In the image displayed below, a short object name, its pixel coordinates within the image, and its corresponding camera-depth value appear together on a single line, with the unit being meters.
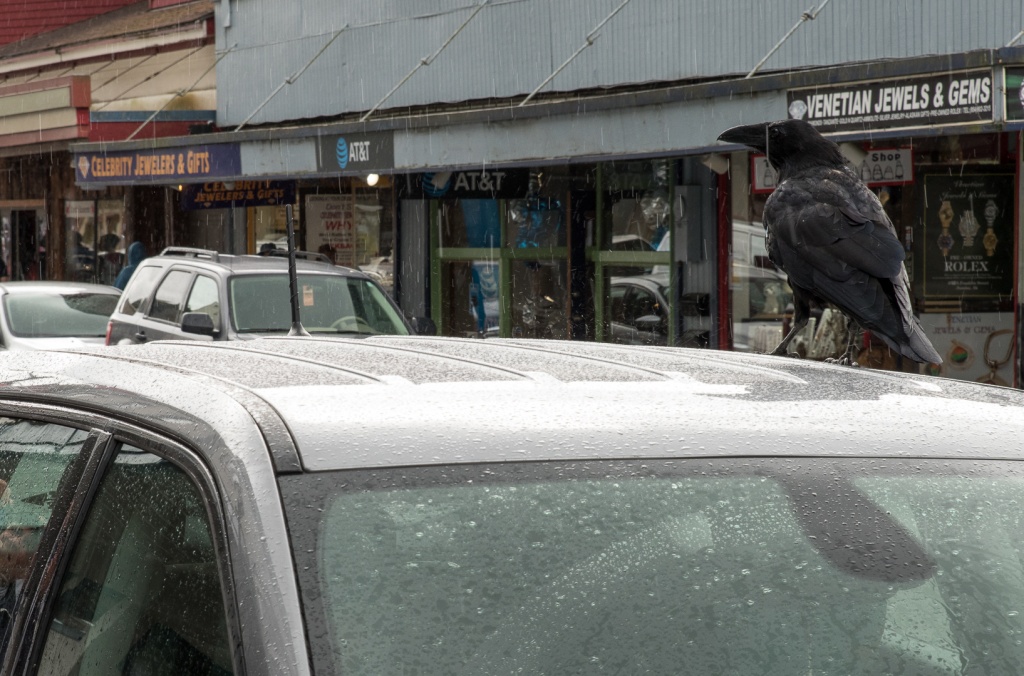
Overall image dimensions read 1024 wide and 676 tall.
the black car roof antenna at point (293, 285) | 6.54
